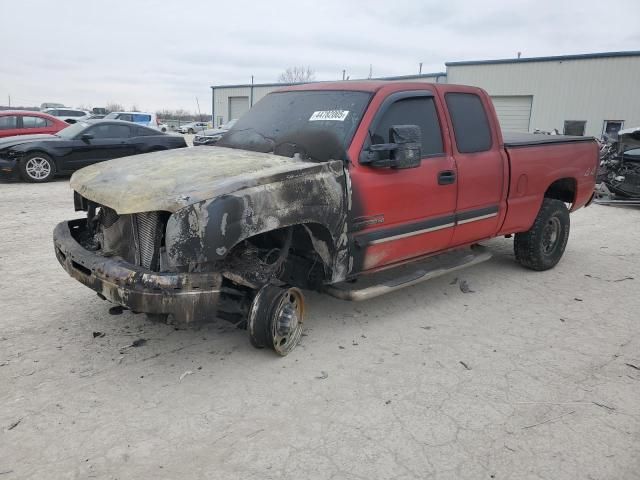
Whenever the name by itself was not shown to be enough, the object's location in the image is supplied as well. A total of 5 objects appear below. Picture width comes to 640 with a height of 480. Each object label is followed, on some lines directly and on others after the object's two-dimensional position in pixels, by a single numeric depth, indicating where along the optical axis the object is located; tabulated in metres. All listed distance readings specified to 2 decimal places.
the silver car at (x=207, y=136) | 21.05
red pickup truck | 3.17
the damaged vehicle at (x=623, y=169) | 10.77
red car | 12.88
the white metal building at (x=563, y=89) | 22.45
